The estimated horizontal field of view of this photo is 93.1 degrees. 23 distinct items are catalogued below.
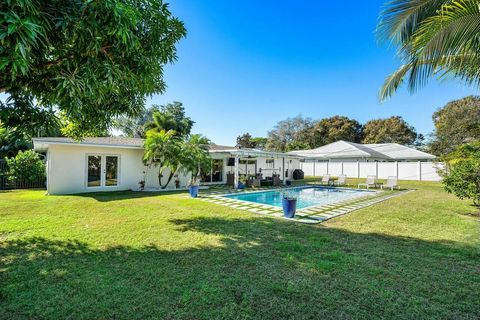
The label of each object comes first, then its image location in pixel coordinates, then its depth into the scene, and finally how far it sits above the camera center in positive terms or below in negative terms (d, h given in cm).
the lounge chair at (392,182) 1722 -92
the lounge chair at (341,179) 1956 -89
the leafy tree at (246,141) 5366 +642
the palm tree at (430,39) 339 +223
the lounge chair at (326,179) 2002 -89
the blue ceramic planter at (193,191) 1215 -128
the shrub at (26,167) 1509 -17
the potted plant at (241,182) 1707 -109
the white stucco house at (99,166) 1280 -3
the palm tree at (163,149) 1347 +105
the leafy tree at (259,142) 5459 +622
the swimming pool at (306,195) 1265 -175
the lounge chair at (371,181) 1822 -91
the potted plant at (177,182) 1652 -111
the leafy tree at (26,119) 400 +87
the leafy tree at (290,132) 4872 +786
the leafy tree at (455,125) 2675 +571
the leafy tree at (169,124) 2766 +552
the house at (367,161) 2492 +113
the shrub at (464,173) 834 -7
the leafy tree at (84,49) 245 +173
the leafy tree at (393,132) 4441 +759
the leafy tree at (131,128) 3788 +642
